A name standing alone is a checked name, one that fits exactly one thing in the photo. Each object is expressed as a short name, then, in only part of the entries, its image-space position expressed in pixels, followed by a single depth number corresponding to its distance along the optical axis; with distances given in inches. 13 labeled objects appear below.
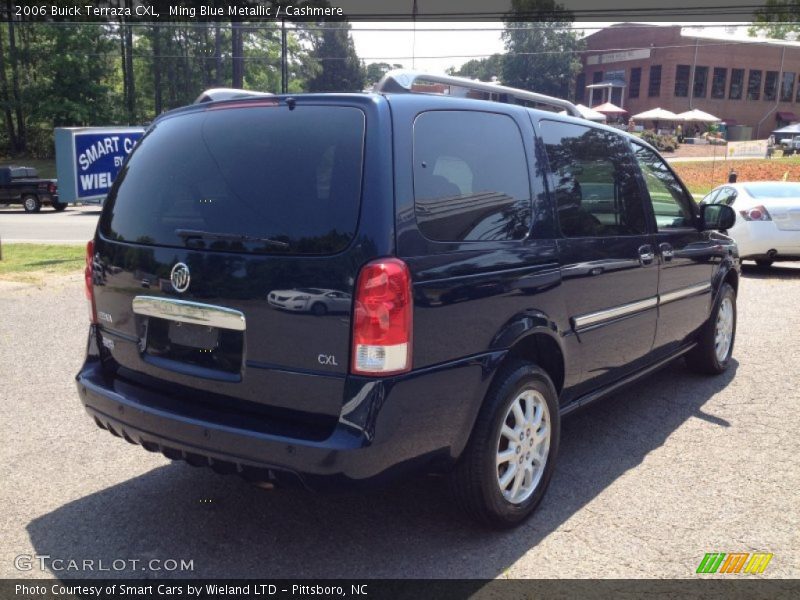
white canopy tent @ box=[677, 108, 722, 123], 2080.5
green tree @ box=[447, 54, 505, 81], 3713.1
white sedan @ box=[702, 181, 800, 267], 432.8
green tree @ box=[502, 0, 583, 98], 3312.0
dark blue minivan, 111.8
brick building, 2628.0
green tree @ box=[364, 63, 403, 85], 3010.8
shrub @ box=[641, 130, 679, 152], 1783.2
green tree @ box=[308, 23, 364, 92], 2625.5
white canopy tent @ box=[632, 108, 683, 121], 2082.9
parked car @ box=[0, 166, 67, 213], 1068.5
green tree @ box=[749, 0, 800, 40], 2896.2
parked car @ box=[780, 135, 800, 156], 1768.0
